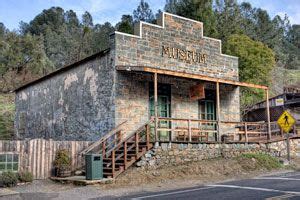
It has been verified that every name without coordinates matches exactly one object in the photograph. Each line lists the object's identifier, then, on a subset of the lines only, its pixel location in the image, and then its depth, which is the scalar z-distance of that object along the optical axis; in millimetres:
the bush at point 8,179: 13320
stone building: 16906
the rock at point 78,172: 15409
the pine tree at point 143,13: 39150
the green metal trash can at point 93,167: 13602
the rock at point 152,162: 15180
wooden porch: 15836
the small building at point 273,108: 34031
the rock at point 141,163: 14992
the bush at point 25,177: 13867
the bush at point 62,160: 14969
